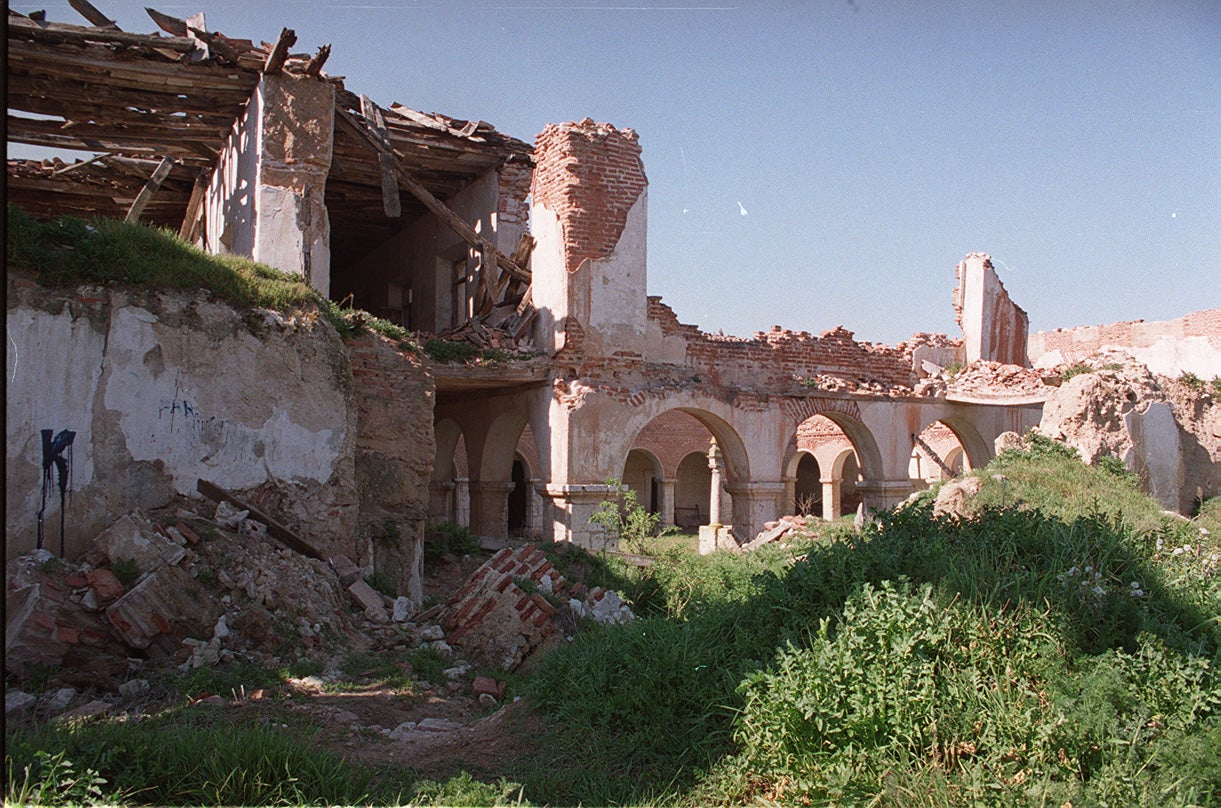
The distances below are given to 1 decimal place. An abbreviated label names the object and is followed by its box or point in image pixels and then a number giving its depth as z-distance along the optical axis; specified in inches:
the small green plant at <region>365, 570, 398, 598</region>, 356.8
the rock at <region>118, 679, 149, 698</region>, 233.3
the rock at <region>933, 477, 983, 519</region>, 352.2
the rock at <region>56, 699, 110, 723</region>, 209.5
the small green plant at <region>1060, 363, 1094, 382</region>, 573.9
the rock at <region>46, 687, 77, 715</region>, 221.0
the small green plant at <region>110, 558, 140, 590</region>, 265.7
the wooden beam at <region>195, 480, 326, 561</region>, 318.0
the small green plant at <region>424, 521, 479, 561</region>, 456.2
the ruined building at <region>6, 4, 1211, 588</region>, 311.0
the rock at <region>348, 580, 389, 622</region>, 319.9
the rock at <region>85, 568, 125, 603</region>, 258.4
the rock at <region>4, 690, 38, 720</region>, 213.5
